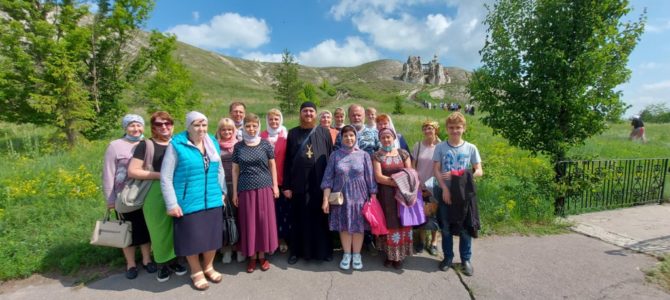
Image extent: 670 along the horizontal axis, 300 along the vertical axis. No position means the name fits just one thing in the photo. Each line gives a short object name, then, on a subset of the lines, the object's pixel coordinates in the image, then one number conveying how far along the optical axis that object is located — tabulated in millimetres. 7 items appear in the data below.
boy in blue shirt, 3555
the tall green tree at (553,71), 4637
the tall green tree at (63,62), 10461
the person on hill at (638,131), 16203
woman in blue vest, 3092
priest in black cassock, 3869
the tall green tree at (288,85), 28984
